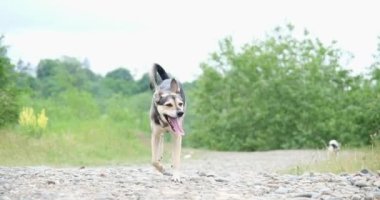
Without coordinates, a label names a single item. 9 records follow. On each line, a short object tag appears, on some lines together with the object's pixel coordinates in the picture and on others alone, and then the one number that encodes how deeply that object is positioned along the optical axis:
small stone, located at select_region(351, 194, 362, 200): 9.31
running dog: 9.34
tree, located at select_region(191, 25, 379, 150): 32.62
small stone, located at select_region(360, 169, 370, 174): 11.68
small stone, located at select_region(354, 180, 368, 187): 10.35
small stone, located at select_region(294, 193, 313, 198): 9.37
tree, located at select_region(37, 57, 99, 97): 53.41
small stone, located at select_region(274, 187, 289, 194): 9.68
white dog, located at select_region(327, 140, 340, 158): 19.05
